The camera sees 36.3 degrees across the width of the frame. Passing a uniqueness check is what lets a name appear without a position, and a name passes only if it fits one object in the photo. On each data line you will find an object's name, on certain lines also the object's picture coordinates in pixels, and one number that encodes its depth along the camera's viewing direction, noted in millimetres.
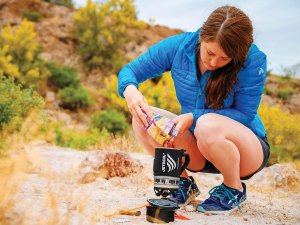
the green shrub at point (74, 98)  14438
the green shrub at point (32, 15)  19922
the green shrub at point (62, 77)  15617
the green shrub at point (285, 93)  19109
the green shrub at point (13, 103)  5180
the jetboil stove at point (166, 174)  2535
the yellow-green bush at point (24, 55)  14508
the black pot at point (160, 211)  2471
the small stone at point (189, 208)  2984
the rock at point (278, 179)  4914
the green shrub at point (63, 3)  23844
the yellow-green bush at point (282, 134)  7682
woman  2637
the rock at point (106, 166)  4258
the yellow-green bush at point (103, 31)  18250
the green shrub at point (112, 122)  11203
